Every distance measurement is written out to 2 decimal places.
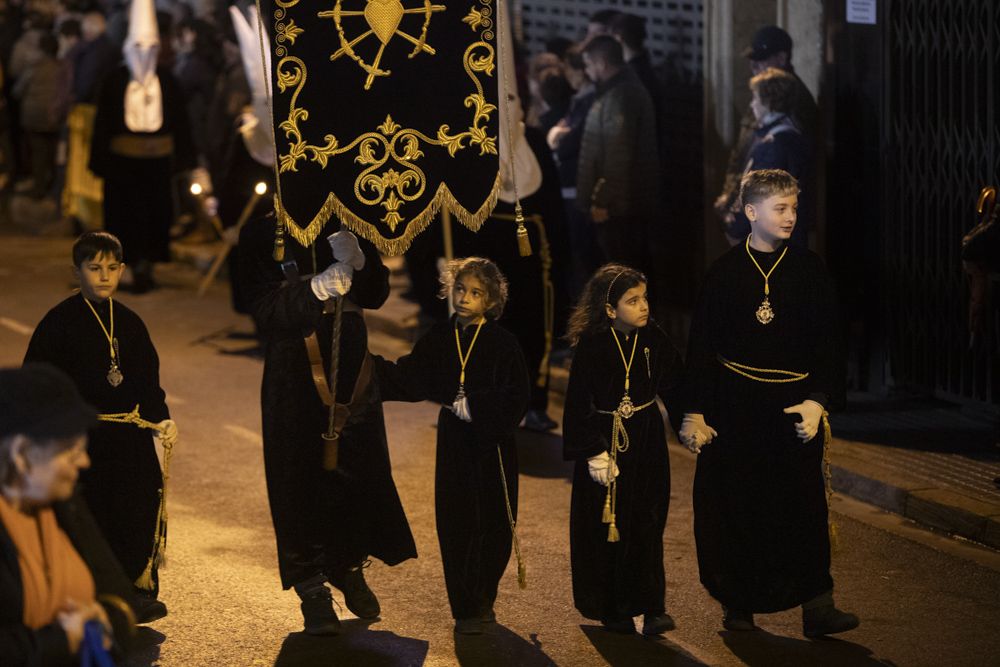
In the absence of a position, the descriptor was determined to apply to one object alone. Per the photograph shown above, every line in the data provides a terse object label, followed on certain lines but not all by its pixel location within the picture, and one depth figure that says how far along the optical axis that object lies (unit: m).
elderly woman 7.44
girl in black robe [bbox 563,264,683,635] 11.59
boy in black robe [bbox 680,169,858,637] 11.53
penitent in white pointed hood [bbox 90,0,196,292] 24.60
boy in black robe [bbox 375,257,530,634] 11.71
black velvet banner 11.74
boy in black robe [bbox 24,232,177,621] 11.59
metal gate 16.95
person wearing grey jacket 19.43
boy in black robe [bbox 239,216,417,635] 11.76
